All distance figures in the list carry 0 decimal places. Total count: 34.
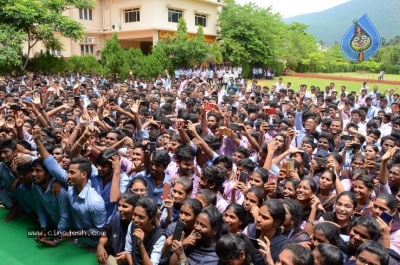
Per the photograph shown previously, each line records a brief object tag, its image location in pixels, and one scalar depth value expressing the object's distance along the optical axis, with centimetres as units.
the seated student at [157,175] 349
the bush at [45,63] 1947
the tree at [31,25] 1598
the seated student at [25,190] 362
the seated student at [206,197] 283
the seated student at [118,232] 280
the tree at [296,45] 3585
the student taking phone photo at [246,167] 365
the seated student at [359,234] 238
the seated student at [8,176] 386
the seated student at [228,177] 344
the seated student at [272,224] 245
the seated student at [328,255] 209
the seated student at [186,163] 371
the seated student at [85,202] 318
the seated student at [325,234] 240
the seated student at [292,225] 261
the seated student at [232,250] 213
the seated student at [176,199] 293
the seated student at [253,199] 287
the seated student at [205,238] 240
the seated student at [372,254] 202
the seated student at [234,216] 263
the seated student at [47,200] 338
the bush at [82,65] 2003
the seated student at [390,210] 258
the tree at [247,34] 2739
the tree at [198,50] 2225
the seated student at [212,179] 323
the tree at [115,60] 1947
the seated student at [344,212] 283
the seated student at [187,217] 256
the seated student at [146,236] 253
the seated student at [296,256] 197
